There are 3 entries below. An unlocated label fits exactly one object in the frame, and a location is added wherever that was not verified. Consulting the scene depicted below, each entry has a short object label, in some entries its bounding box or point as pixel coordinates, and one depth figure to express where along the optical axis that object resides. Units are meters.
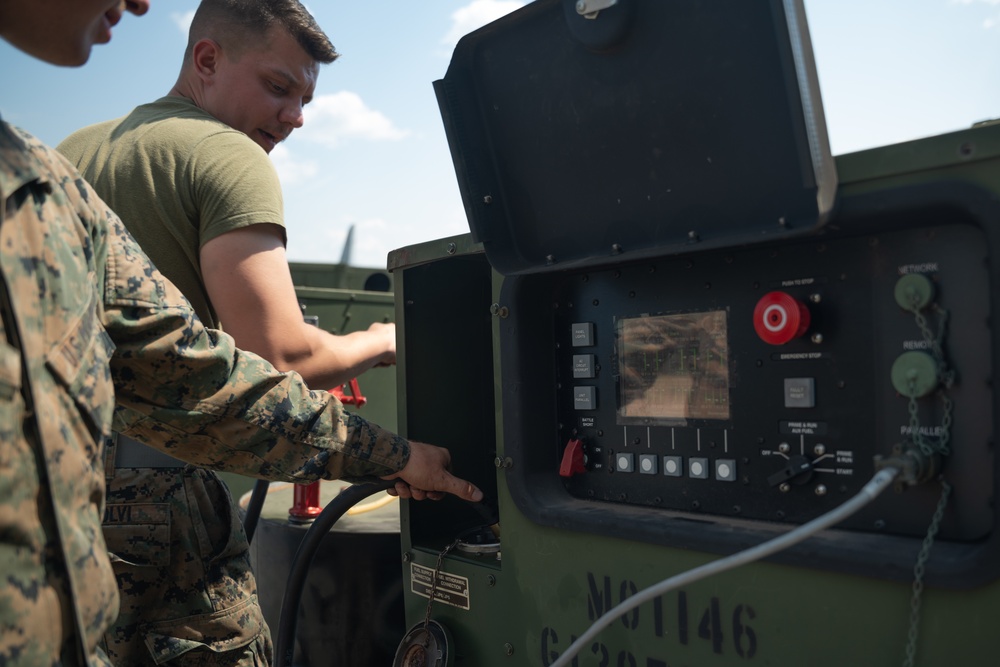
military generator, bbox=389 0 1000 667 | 1.17
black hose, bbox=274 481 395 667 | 1.95
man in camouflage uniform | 0.91
